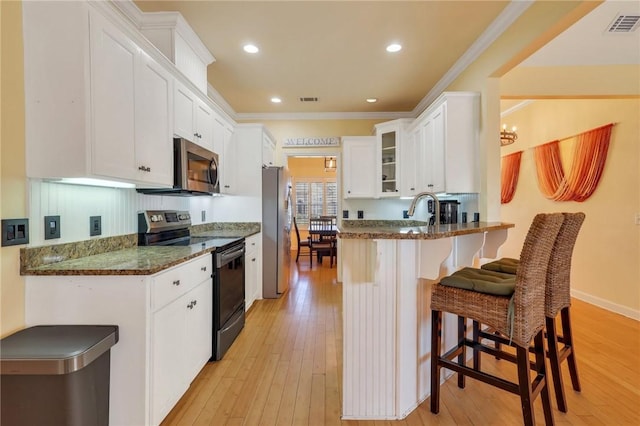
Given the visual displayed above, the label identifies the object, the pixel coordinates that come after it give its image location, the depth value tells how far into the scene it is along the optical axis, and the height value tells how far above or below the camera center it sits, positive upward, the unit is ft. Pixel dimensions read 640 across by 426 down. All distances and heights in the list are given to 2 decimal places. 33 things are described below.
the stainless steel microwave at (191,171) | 7.32 +1.12
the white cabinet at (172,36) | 7.61 +4.73
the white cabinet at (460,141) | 9.12 +2.12
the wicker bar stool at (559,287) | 5.47 -1.53
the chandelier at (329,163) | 24.32 +3.90
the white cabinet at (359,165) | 14.94 +2.27
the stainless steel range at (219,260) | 7.48 -1.34
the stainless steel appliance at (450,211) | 10.26 -0.07
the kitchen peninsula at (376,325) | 5.51 -2.15
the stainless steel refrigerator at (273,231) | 12.82 -0.88
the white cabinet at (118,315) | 4.61 -1.61
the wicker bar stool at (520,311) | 4.57 -1.71
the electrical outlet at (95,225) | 6.00 -0.27
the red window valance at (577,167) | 11.33 +1.74
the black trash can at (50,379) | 3.60 -2.11
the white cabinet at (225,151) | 10.46 +2.28
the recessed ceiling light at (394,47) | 9.15 +5.10
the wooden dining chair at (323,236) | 19.64 -1.79
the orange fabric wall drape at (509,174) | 15.99 +1.94
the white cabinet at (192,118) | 7.48 +2.65
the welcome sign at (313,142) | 15.67 +3.63
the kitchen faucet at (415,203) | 6.10 +0.12
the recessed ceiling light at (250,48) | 9.20 +5.13
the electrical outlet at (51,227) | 5.02 -0.25
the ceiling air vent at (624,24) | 7.66 +4.93
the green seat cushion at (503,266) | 6.54 -1.30
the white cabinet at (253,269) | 10.93 -2.30
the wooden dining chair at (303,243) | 20.49 -2.27
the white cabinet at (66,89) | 4.65 +1.97
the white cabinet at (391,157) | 13.65 +2.53
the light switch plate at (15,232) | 4.36 -0.29
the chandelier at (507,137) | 12.61 +3.13
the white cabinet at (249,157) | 12.55 +2.30
